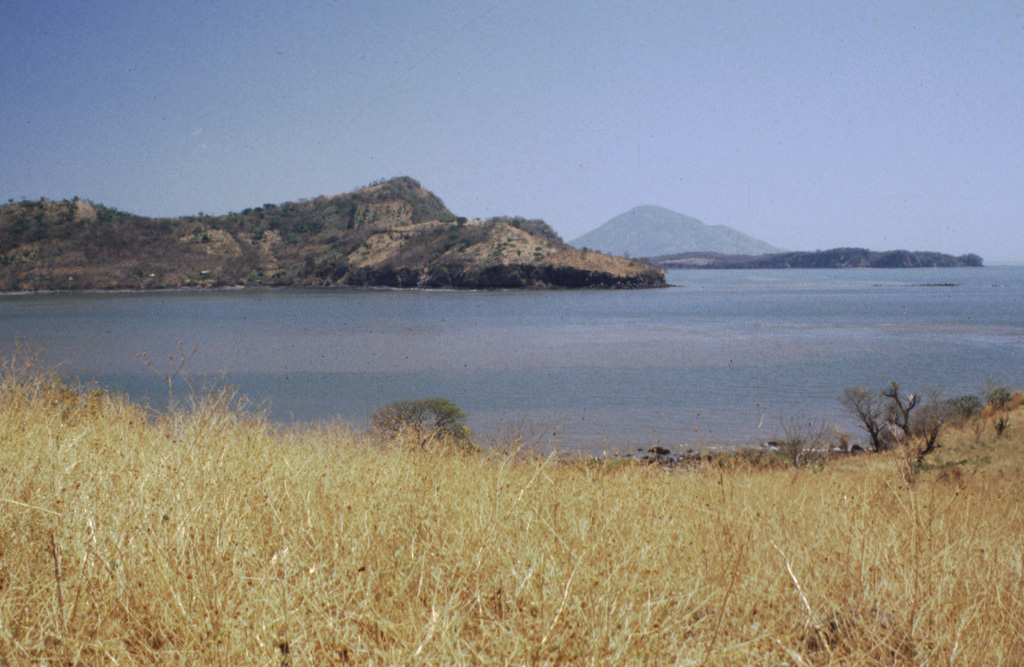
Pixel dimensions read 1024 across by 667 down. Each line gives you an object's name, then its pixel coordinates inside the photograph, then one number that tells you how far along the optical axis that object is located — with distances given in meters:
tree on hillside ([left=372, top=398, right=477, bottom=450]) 15.56
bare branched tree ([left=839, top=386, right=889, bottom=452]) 18.64
